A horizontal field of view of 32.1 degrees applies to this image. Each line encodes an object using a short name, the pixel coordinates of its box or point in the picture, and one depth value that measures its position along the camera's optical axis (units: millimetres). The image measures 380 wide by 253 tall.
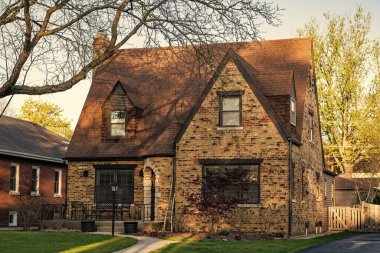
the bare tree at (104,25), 16547
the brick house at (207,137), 29938
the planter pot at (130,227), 28984
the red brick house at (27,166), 37000
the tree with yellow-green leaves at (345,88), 50250
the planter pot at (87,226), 29609
